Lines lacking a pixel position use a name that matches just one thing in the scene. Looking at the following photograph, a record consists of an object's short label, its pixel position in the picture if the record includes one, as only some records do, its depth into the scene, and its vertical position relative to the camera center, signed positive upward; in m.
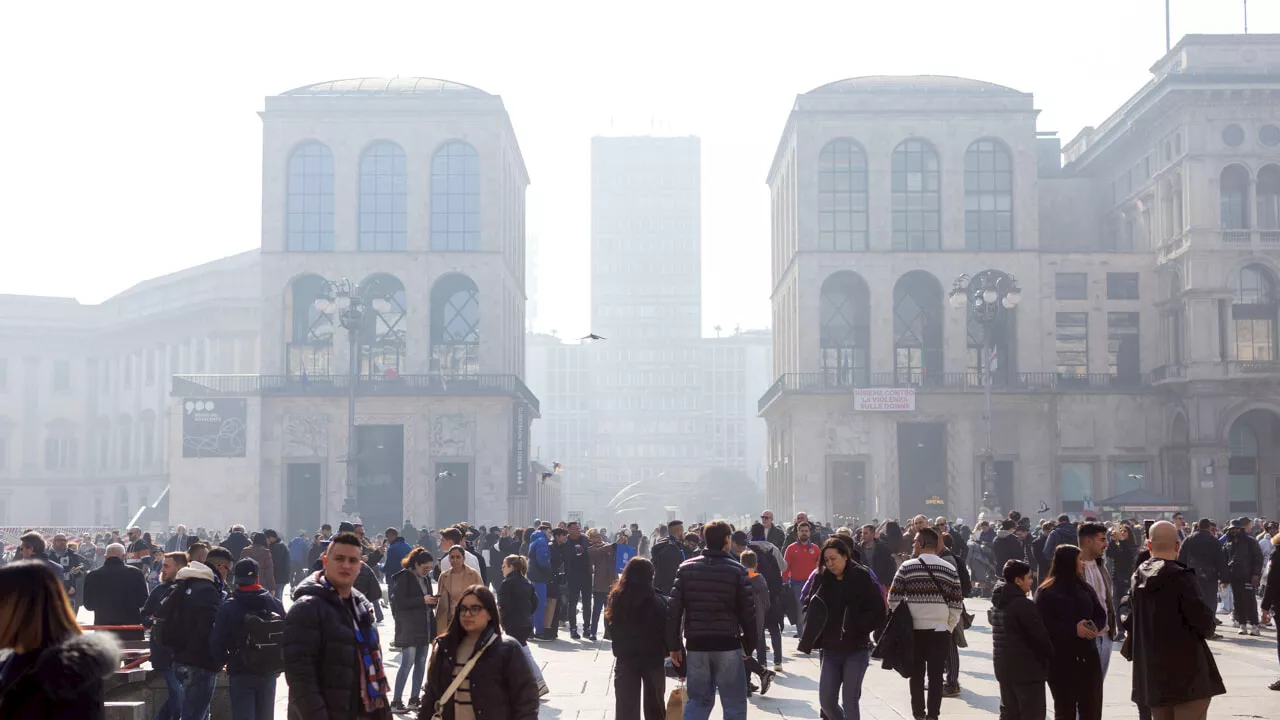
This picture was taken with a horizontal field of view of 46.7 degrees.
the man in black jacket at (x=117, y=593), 14.29 -1.23
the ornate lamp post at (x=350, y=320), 40.91 +4.02
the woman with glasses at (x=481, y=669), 7.47 -1.03
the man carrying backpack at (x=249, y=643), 10.43 -1.25
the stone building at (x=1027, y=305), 57.84 +6.65
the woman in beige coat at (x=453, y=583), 14.52 -1.17
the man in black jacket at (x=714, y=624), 11.12 -1.19
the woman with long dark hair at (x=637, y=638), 11.30 -1.32
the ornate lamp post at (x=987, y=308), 38.44 +4.09
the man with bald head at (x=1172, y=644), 9.71 -1.20
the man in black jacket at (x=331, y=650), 7.52 -0.94
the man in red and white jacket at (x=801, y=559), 18.97 -1.21
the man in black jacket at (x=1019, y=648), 10.30 -1.28
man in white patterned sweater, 12.35 -1.18
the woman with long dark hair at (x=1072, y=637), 10.41 -1.22
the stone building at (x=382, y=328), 60.56 +5.84
